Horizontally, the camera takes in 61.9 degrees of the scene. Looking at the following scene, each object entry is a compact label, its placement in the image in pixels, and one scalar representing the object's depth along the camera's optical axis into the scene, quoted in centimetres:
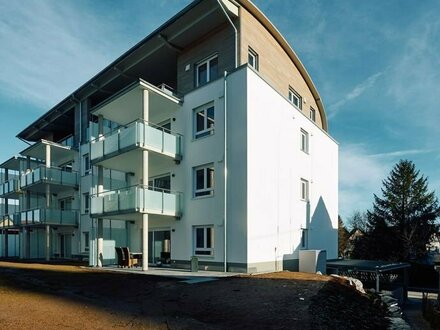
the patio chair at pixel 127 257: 1888
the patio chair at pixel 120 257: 1898
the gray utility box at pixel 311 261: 1912
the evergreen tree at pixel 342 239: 4942
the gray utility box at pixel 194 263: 1683
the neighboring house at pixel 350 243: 4645
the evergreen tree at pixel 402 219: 3884
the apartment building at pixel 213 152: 1708
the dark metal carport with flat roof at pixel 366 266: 1790
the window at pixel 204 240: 1766
